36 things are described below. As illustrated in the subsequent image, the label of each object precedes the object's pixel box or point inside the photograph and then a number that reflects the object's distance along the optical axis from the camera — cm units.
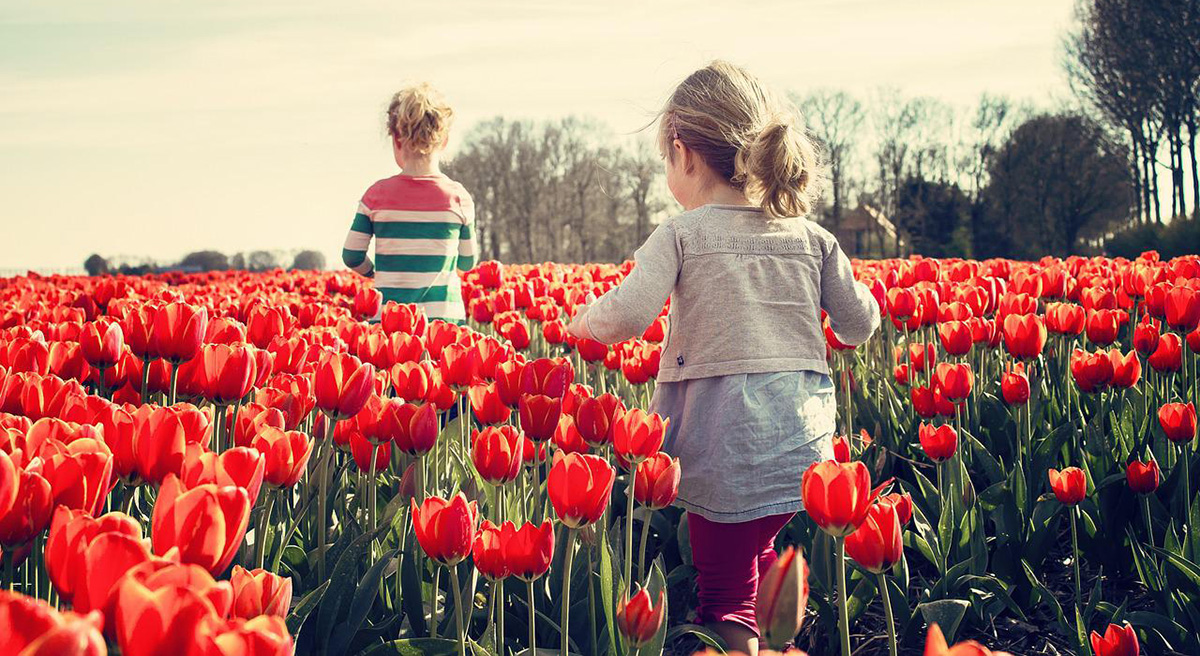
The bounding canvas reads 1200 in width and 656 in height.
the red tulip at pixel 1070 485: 309
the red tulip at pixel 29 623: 82
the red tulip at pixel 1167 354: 408
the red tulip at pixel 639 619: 189
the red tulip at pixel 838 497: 186
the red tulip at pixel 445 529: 188
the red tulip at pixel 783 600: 141
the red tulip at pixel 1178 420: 339
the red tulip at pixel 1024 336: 403
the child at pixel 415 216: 550
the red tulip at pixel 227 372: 240
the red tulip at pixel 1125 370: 378
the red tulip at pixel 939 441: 328
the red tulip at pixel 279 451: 197
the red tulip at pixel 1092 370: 379
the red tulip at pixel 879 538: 199
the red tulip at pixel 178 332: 250
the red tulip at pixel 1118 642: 203
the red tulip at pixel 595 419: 261
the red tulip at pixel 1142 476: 324
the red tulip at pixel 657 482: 246
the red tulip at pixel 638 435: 248
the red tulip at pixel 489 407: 281
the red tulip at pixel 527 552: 194
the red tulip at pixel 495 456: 227
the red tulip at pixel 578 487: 200
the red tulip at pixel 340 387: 245
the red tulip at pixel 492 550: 195
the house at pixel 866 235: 5102
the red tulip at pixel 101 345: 263
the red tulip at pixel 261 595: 150
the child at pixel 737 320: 298
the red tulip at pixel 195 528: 120
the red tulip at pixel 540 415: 256
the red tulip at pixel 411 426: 246
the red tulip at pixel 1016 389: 375
